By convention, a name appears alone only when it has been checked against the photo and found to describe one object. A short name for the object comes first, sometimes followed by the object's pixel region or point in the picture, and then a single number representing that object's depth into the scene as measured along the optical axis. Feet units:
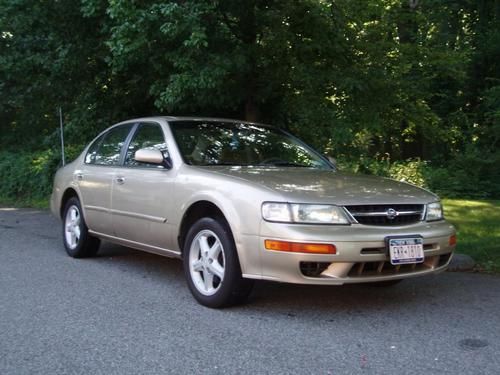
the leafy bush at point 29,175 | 51.19
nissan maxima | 14.55
